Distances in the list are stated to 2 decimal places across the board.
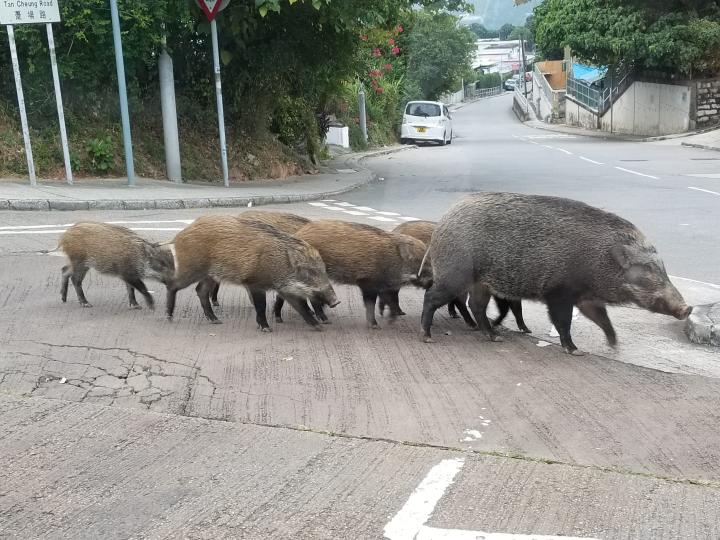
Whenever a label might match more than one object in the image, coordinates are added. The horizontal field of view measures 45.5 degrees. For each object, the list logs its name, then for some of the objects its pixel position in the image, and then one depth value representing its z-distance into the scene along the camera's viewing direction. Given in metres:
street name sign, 13.66
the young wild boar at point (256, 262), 6.81
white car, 37.00
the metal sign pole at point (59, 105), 14.13
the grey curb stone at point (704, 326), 6.54
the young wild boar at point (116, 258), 7.50
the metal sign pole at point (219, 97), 15.70
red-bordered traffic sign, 14.76
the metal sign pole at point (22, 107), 13.72
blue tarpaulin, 48.93
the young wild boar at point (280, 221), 7.72
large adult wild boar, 6.19
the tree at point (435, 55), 57.00
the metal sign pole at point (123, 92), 14.52
